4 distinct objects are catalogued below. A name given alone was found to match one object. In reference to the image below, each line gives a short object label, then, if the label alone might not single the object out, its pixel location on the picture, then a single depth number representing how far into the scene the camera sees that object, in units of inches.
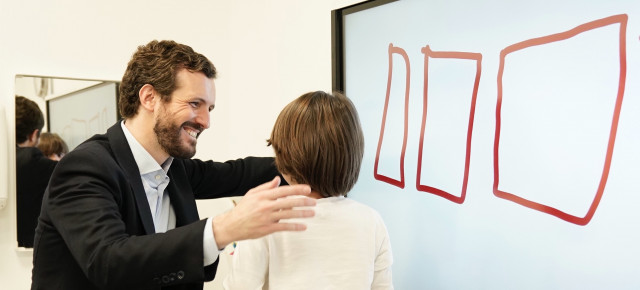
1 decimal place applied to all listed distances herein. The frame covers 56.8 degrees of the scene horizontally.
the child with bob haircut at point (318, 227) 43.3
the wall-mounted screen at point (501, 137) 48.6
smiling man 39.8
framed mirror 81.0
